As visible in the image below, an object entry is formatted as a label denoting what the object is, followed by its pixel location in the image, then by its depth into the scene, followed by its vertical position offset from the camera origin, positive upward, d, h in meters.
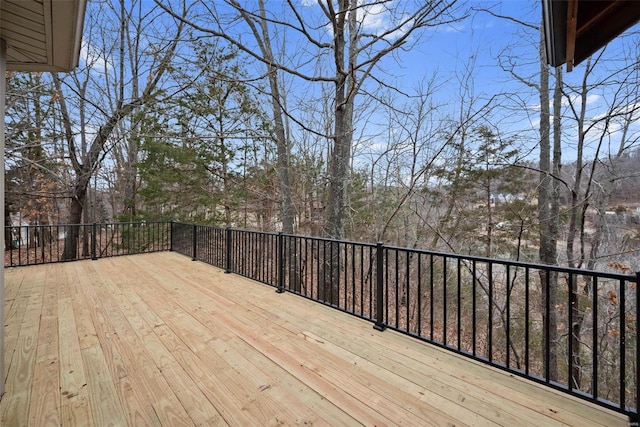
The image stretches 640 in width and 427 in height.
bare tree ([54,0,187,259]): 6.90 +3.43
